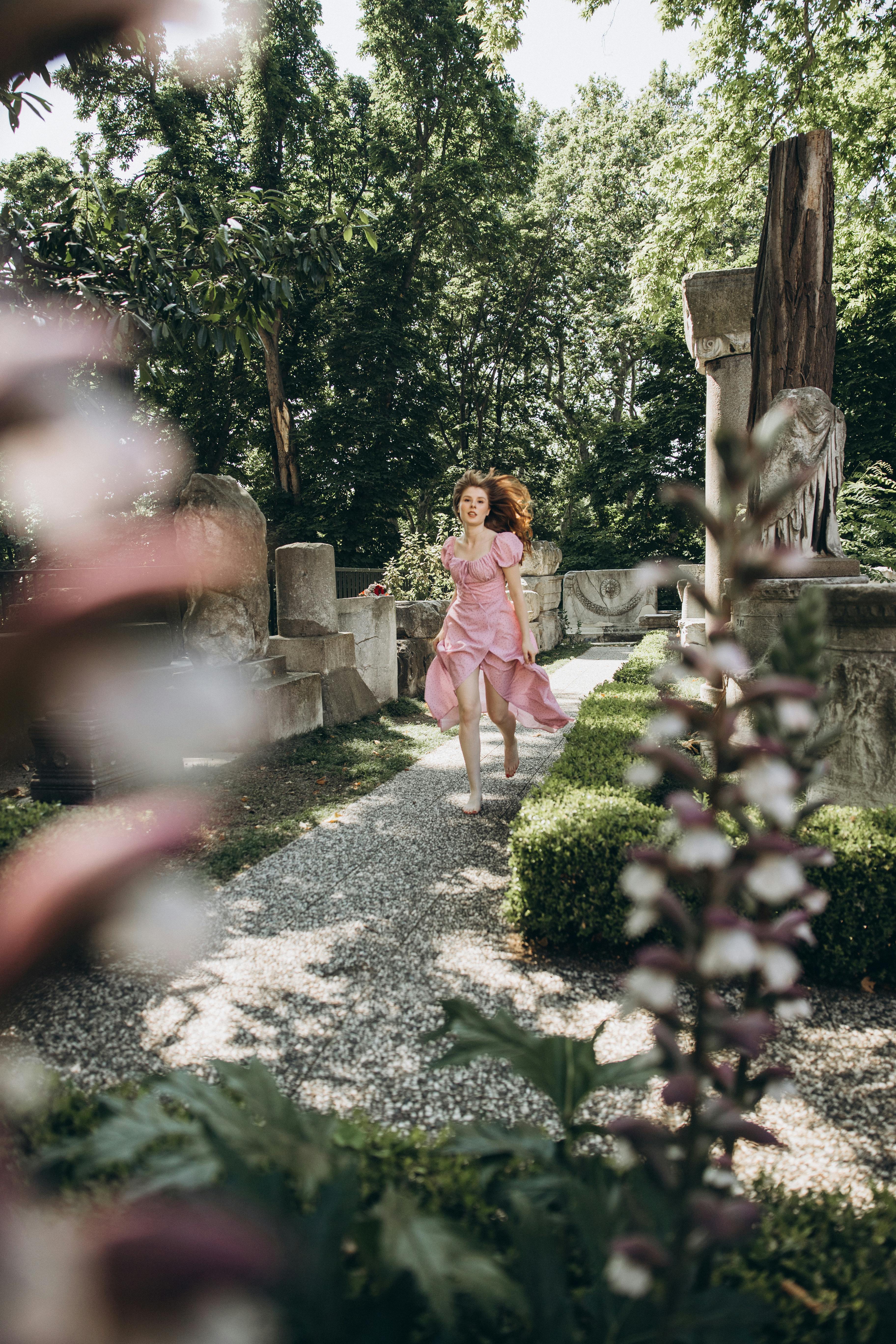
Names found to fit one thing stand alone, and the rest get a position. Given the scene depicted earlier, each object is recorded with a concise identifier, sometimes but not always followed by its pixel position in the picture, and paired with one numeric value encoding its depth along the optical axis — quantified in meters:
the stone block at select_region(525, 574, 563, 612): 15.20
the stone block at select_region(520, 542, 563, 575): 15.65
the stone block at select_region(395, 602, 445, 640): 10.11
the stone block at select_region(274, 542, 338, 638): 7.94
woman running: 4.98
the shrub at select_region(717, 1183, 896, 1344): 1.07
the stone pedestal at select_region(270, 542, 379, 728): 7.82
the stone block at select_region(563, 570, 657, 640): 19.39
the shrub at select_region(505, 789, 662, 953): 3.09
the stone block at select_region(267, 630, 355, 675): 7.79
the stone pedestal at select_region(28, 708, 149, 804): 4.84
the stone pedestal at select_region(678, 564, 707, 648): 8.86
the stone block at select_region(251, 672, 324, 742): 6.75
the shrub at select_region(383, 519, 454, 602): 11.38
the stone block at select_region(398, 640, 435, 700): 9.87
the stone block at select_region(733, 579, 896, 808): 3.88
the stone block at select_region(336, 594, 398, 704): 8.84
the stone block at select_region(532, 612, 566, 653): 14.89
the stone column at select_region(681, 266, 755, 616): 7.37
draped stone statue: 5.01
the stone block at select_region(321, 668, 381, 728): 7.96
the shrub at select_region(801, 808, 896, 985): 2.86
